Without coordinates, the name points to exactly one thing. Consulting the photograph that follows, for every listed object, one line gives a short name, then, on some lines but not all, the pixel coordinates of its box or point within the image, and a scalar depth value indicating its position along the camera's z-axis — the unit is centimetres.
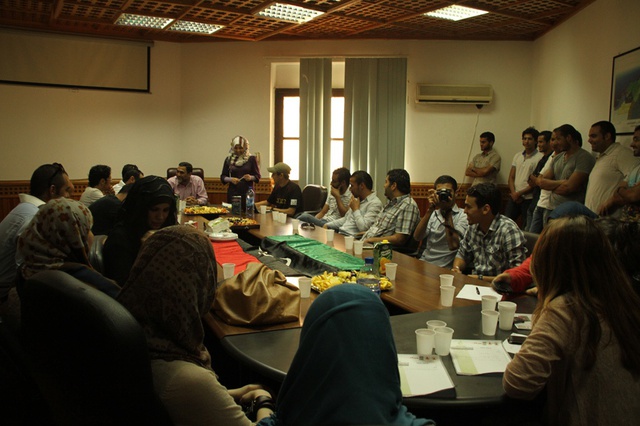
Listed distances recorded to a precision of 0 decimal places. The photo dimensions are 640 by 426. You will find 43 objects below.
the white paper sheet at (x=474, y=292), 252
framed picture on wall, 469
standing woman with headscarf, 669
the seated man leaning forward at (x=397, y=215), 432
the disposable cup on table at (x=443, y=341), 181
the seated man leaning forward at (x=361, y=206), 503
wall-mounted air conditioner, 752
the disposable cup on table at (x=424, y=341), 179
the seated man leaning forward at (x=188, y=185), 643
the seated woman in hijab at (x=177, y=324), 141
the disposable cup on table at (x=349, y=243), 372
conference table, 157
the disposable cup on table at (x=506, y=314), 207
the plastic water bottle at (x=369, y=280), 245
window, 845
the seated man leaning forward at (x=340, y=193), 574
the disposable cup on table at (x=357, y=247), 356
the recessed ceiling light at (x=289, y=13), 592
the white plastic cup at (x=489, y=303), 220
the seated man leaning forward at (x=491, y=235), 316
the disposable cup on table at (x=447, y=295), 240
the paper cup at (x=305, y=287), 246
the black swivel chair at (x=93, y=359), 115
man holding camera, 386
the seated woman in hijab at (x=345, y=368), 109
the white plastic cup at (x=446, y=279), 259
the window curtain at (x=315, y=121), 784
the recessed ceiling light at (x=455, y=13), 589
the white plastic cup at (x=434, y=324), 190
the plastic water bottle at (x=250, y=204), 563
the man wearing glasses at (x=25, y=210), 299
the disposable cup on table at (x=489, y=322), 201
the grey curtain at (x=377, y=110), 773
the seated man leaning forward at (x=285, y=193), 616
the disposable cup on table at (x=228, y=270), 275
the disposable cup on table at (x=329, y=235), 394
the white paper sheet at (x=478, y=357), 173
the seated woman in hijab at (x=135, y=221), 267
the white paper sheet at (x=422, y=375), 159
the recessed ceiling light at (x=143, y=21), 655
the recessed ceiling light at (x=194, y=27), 682
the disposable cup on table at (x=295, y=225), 441
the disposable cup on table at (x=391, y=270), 279
